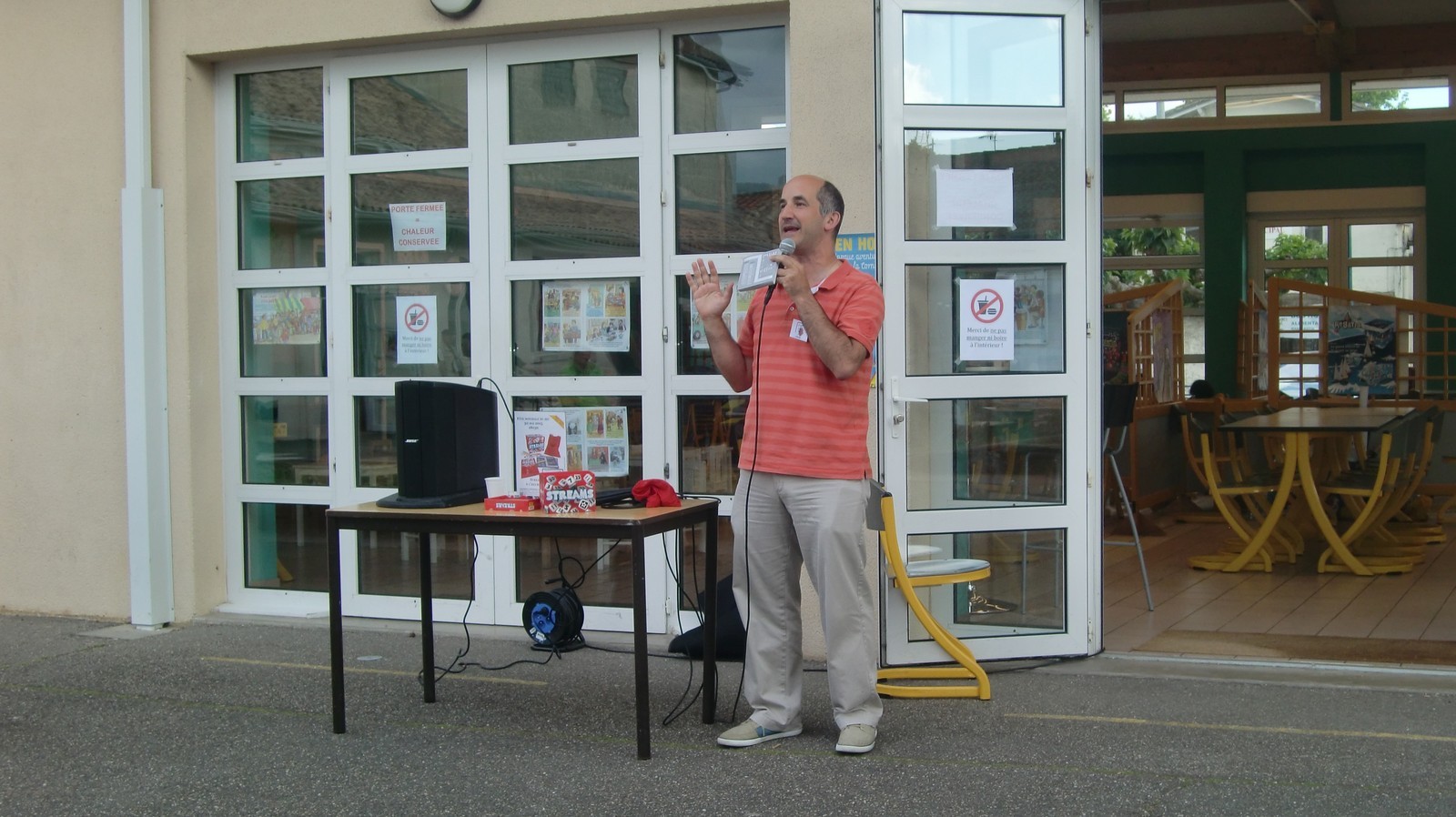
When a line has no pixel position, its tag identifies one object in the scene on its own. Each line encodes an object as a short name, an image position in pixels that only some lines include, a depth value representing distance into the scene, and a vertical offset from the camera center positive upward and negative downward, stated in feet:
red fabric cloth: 12.92 -1.17
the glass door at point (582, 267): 17.52 +1.54
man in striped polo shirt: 12.10 -0.96
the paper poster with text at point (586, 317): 17.69 +0.87
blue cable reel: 16.60 -3.13
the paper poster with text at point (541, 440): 18.02 -0.87
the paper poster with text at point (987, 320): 15.60 +0.68
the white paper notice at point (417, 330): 18.57 +0.72
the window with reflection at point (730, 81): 17.04 +3.99
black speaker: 13.39 -0.71
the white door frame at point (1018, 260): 15.37 +1.06
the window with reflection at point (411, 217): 18.48 +2.38
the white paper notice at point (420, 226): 18.57 +2.24
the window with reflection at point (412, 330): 18.48 +0.72
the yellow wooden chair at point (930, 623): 14.24 -2.81
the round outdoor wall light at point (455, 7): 17.43 +5.08
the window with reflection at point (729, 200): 17.06 +2.38
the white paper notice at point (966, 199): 15.51 +2.14
